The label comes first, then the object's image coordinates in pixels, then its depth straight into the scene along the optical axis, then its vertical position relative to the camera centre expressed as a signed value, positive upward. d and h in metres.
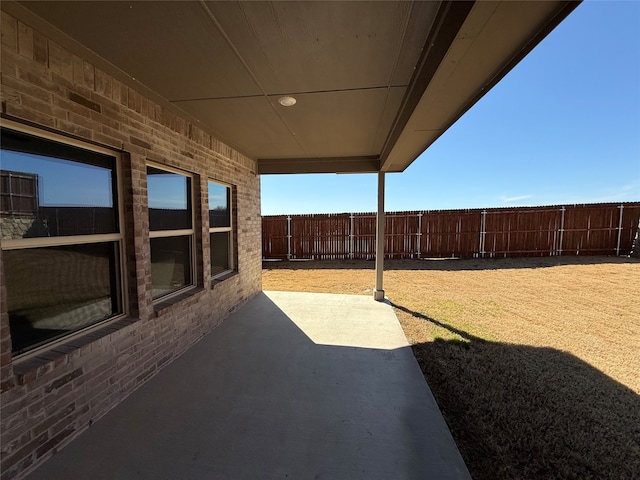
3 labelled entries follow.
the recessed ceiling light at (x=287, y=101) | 2.70 +1.20
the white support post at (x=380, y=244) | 5.38 -0.46
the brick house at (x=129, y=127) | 1.59 +0.77
